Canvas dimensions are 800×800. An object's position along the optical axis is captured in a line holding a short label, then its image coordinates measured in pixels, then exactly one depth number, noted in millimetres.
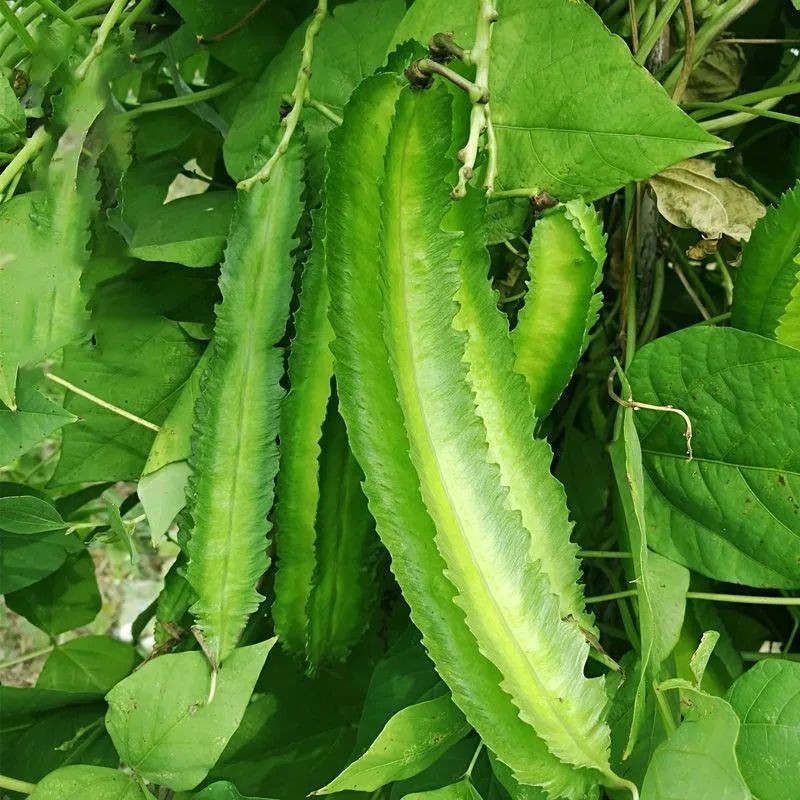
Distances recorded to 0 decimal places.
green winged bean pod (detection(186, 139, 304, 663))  479
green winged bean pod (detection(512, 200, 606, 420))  456
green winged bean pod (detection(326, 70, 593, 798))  403
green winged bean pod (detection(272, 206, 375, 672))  486
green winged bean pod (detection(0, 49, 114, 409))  497
